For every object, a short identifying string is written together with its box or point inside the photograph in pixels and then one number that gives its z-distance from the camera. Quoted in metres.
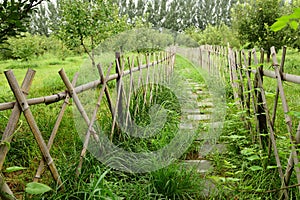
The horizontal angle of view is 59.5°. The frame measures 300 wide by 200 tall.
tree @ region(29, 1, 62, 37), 45.72
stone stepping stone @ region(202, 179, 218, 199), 2.16
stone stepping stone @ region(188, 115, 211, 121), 4.12
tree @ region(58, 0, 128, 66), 7.04
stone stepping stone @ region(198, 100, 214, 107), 4.91
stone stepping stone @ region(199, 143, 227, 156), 3.00
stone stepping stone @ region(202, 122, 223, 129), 3.62
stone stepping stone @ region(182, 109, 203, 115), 4.48
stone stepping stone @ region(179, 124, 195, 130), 3.54
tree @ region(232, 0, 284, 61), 12.00
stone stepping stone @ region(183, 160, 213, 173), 2.57
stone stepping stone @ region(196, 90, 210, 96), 5.91
